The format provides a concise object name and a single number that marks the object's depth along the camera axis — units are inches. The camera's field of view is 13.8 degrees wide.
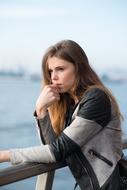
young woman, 80.6
